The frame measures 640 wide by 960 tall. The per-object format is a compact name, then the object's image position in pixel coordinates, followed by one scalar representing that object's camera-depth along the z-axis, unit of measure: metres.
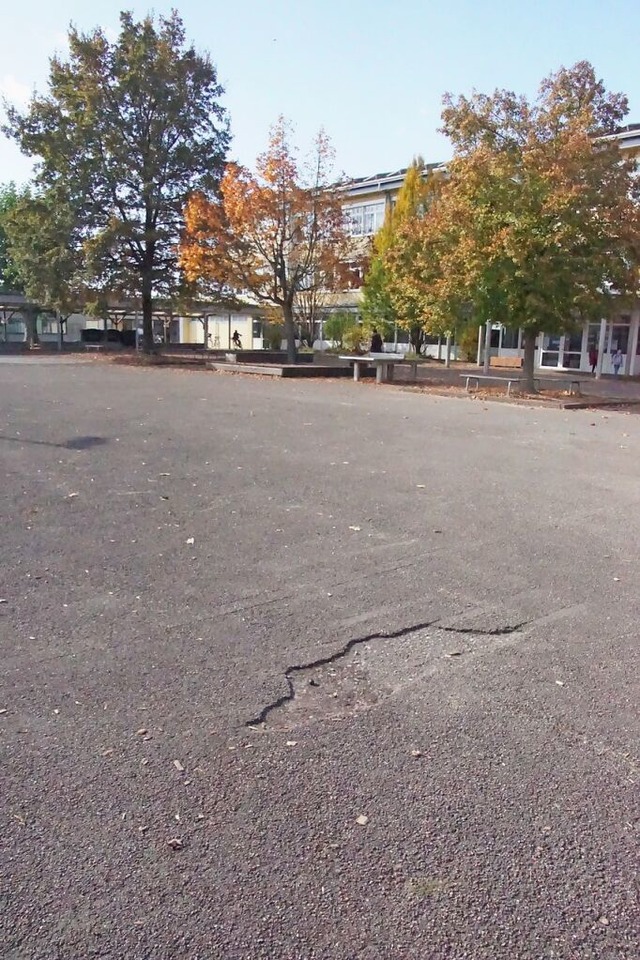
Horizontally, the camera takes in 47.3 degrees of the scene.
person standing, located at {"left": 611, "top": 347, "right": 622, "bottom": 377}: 31.95
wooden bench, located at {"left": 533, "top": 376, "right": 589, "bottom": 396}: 20.94
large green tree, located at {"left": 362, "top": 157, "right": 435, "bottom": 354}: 35.06
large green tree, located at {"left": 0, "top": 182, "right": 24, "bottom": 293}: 49.77
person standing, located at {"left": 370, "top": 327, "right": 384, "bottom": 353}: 41.26
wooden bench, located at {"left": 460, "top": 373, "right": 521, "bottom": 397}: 20.88
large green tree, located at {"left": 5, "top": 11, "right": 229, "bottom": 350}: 32.12
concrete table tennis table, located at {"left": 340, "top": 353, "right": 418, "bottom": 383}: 24.77
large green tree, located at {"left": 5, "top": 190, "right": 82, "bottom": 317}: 32.41
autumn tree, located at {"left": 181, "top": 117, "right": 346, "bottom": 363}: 27.30
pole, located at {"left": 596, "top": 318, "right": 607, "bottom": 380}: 29.33
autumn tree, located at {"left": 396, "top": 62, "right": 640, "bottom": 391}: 17.59
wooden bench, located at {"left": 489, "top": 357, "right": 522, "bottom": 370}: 37.32
